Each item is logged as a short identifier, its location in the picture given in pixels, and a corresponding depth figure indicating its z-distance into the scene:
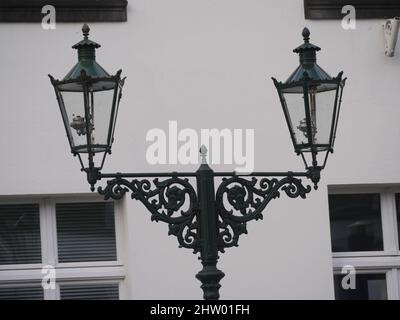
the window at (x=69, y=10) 13.30
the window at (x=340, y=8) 13.77
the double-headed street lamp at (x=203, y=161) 10.56
